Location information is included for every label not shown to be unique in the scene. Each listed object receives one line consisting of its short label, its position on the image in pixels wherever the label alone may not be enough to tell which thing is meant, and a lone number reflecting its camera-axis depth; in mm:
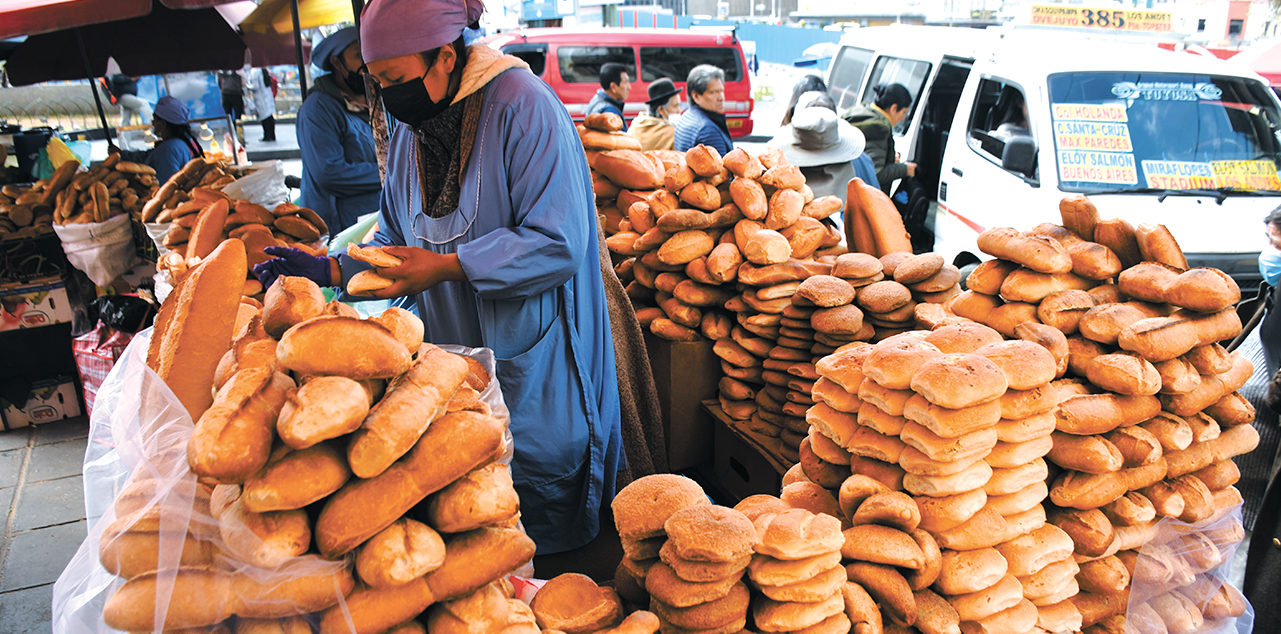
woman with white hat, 4355
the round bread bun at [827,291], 2584
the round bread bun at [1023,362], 1497
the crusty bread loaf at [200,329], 1305
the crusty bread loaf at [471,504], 1048
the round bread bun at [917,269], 2629
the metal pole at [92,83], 5426
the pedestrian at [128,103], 11367
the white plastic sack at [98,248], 4355
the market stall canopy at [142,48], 6605
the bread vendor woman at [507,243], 1957
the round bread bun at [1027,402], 1517
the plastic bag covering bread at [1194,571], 1721
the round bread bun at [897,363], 1502
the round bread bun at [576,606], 1245
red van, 11305
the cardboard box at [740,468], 2904
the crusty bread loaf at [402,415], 997
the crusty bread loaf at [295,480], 961
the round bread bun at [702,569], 1202
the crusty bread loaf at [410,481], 986
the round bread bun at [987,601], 1464
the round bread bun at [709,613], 1230
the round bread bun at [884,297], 2572
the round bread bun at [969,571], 1440
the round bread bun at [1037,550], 1542
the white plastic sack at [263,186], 3701
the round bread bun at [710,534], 1167
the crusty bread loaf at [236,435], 945
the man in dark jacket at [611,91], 7195
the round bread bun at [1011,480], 1571
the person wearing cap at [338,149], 4121
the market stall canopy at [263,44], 7013
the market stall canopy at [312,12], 6559
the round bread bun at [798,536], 1238
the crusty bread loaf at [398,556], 984
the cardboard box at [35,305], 4586
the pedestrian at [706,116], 5121
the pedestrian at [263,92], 13164
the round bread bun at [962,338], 1659
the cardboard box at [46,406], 4703
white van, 4320
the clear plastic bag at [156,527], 980
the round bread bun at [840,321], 2537
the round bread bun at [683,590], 1215
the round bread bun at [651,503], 1300
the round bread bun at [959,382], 1402
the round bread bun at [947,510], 1482
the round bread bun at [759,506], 1401
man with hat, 5746
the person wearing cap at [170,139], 5754
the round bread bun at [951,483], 1482
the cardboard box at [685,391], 3221
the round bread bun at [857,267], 2695
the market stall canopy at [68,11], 3514
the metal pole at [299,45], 4855
